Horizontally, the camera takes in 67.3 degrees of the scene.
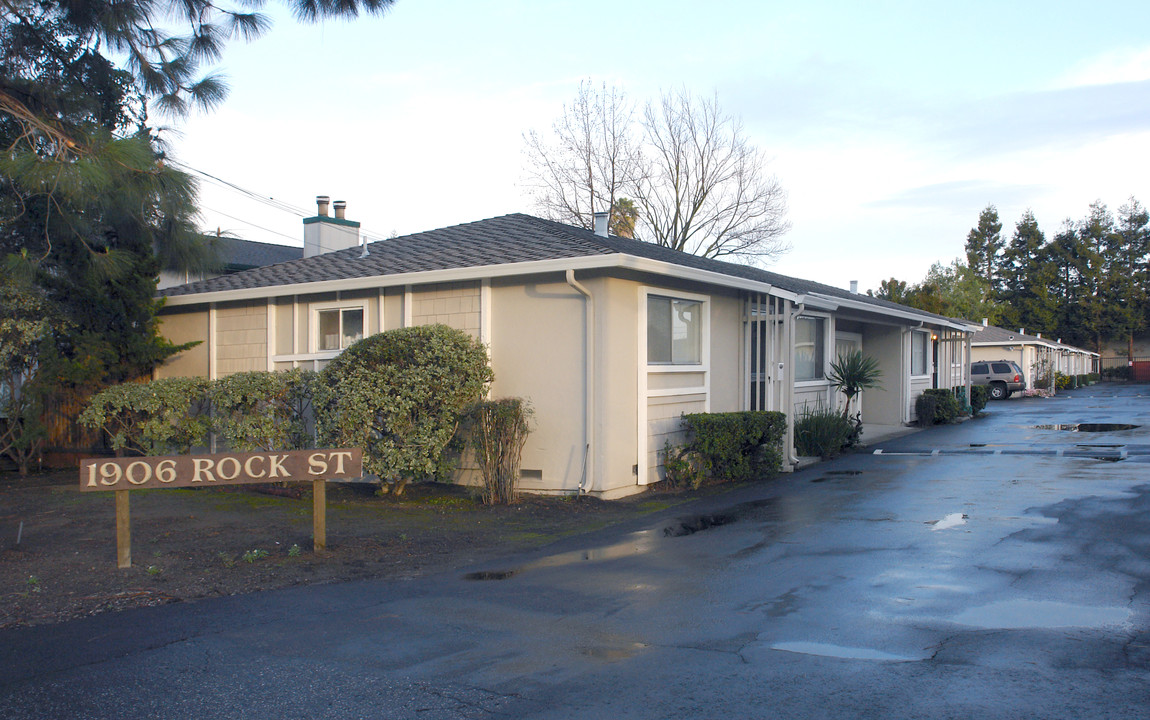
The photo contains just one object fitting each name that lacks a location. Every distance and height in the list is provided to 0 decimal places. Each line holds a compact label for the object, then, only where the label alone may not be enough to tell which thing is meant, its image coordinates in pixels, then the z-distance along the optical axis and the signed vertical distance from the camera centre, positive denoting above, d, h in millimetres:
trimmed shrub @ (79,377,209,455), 12188 -555
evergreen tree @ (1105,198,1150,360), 65344 +7526
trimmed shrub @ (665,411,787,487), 11719 -966
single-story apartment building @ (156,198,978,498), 10828 +750
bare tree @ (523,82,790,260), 35156 +7107
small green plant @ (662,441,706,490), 11516 -1250
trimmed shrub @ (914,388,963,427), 21672 -872
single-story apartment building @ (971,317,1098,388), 41812 +1228
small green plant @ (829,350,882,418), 16656 -27
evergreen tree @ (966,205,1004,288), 79875 +11997
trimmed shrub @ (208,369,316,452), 11398 -446
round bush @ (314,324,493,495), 10430 -279
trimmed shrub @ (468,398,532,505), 10406 -880
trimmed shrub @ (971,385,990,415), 25344 -767
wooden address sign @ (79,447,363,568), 6918 -809
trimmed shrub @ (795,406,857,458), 14805 -1054
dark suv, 36094 -166
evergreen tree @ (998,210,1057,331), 66625 +7524
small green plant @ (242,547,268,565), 7429 -1571
